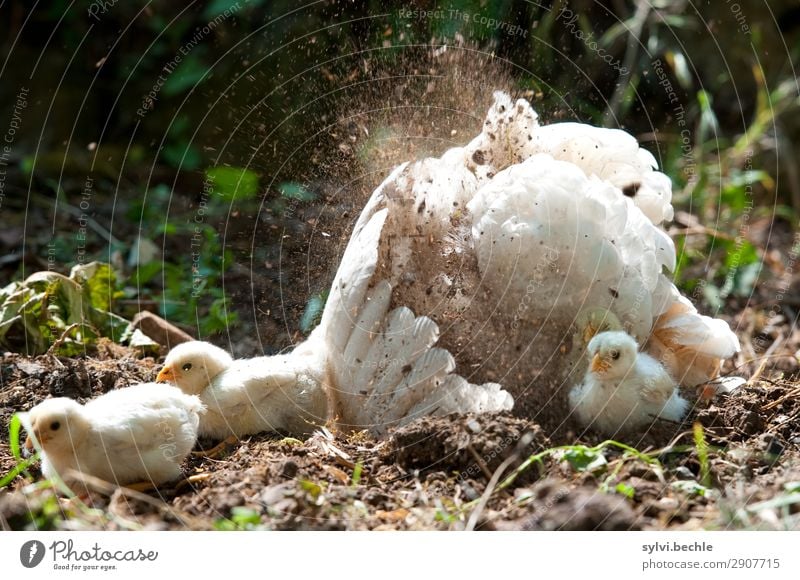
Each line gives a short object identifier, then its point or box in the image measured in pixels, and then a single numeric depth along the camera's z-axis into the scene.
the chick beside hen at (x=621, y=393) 3.39
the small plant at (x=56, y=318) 4.38
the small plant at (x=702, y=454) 3.08
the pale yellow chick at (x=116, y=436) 3.03
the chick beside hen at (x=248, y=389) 3.60
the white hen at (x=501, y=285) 3.47
